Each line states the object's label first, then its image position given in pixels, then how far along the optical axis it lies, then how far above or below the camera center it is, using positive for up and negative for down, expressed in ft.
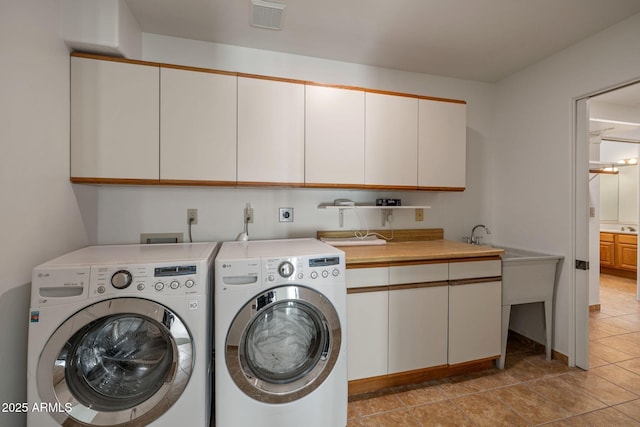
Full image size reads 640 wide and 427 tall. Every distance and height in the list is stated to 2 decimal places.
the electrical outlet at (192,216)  7.22 -0.12
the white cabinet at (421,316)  6.23 -2.33
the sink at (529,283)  7.43 -1.82
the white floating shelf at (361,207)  7.73 +0.14
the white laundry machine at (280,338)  4.67 -2.16
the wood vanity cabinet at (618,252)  15.65 -2.14
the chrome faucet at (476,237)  9.34 -0.78
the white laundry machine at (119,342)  3.96 -1.92
